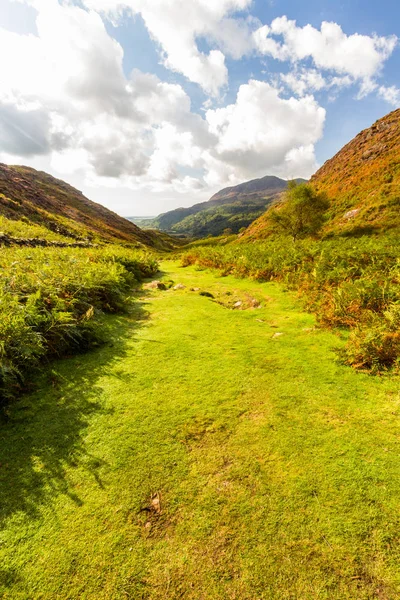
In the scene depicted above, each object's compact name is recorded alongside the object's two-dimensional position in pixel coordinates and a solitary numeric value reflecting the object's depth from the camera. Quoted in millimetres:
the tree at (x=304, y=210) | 47375
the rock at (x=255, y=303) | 11855
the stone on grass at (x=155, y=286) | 16125
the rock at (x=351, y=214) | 52847
